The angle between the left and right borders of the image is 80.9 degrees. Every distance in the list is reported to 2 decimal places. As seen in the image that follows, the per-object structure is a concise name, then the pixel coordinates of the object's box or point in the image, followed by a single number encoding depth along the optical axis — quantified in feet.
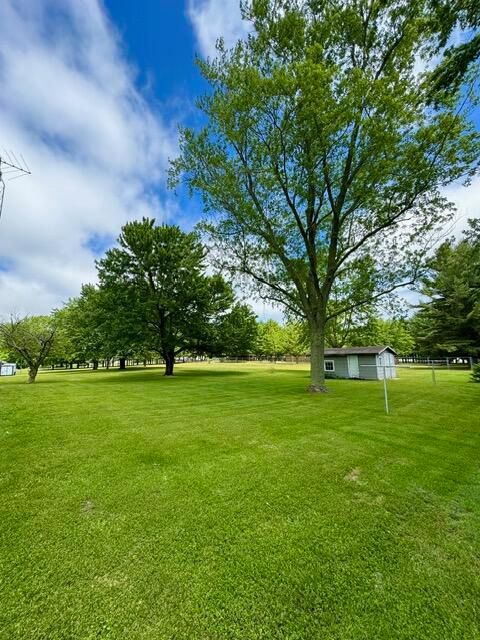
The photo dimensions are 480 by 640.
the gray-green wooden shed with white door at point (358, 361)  71.67
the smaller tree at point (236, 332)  73.61
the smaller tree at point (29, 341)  57.67
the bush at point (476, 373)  55.21
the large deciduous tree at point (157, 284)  65.31
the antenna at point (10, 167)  19.49
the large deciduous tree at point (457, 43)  16.05
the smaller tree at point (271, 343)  183.52
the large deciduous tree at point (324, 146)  31.63
